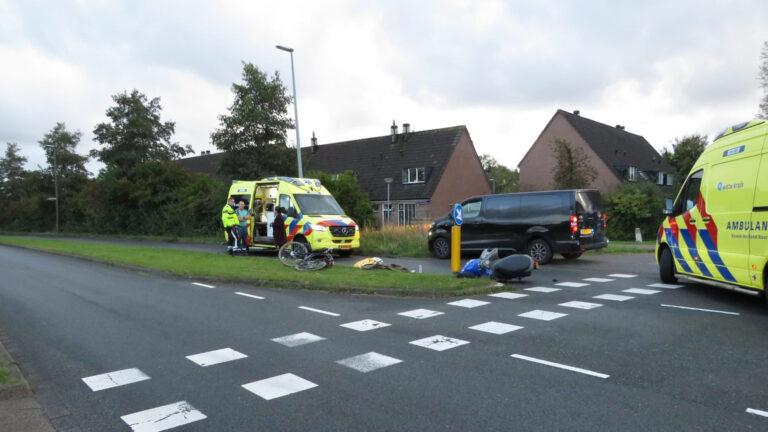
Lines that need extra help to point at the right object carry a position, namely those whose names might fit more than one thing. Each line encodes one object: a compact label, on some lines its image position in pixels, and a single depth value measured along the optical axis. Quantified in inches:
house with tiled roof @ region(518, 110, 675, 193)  1608.0
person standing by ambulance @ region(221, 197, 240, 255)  655.1
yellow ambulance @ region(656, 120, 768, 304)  273.6
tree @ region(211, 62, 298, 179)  1031.0
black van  526.9
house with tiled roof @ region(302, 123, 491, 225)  1482.5
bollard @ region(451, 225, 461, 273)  425.7
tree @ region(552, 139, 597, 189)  1339.8
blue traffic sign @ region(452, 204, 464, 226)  427.5
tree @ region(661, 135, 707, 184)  1921.8
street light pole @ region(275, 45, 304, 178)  850.8
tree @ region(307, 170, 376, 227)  905.5
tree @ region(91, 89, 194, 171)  1460.4
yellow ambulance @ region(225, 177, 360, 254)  623.2
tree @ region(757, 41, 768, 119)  1317.7
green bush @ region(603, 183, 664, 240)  1136.2
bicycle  476.4
